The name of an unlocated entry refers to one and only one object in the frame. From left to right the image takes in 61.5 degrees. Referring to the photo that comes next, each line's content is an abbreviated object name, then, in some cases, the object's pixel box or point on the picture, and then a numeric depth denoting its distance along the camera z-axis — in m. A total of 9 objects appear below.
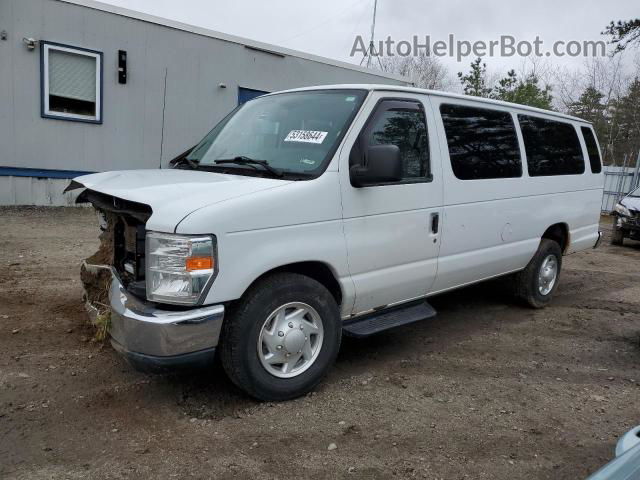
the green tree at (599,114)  25.35
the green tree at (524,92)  26.19
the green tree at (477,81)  29.34
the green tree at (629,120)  22.48
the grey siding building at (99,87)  9.87
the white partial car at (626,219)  10.76
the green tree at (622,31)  16.84
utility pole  28.29
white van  2.98
